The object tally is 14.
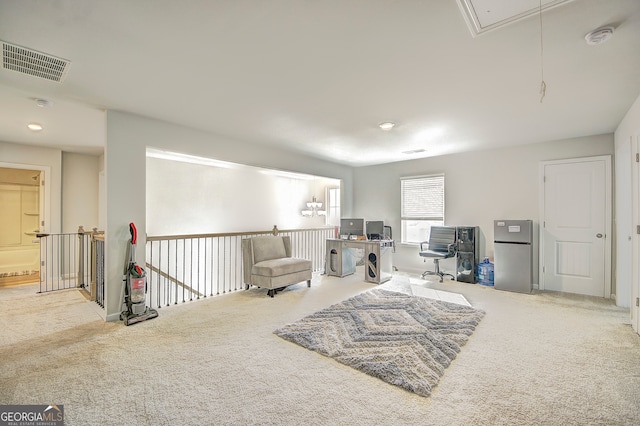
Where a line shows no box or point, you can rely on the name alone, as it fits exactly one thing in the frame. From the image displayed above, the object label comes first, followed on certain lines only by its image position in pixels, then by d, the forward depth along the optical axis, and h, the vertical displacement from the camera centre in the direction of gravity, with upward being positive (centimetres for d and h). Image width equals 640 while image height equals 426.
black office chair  530 -60
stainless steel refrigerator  464 -67
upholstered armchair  436 -83
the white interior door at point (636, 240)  297 -26
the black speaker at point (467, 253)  527 -72
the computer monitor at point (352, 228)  590 -28
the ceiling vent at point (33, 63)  215 +125
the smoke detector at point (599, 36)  187 +123
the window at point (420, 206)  600 +20
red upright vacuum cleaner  333 -89
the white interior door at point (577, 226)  436 -18
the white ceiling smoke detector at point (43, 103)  314 +128
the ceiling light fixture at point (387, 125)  378 +125
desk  534 -89
